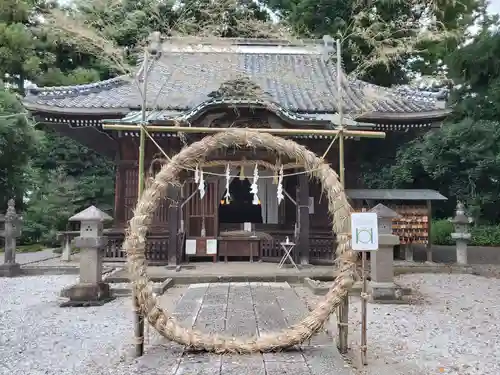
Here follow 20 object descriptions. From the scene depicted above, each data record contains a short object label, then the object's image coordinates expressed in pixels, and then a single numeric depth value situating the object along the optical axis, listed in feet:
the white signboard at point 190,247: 32.40
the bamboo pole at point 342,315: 13.20
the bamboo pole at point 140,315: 12.69
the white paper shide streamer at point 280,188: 14.30
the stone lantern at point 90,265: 21.25
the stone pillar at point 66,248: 35.96
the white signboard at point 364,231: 12.26
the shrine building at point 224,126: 31.37
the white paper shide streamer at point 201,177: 15.24
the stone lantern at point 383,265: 21.74
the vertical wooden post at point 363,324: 12.29
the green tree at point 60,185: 46.24
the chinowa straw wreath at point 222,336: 12.75
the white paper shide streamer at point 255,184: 16.24
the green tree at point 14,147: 43.98
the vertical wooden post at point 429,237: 34.73
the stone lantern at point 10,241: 29.71
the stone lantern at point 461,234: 34.73
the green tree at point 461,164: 52.75
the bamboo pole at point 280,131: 13.44
